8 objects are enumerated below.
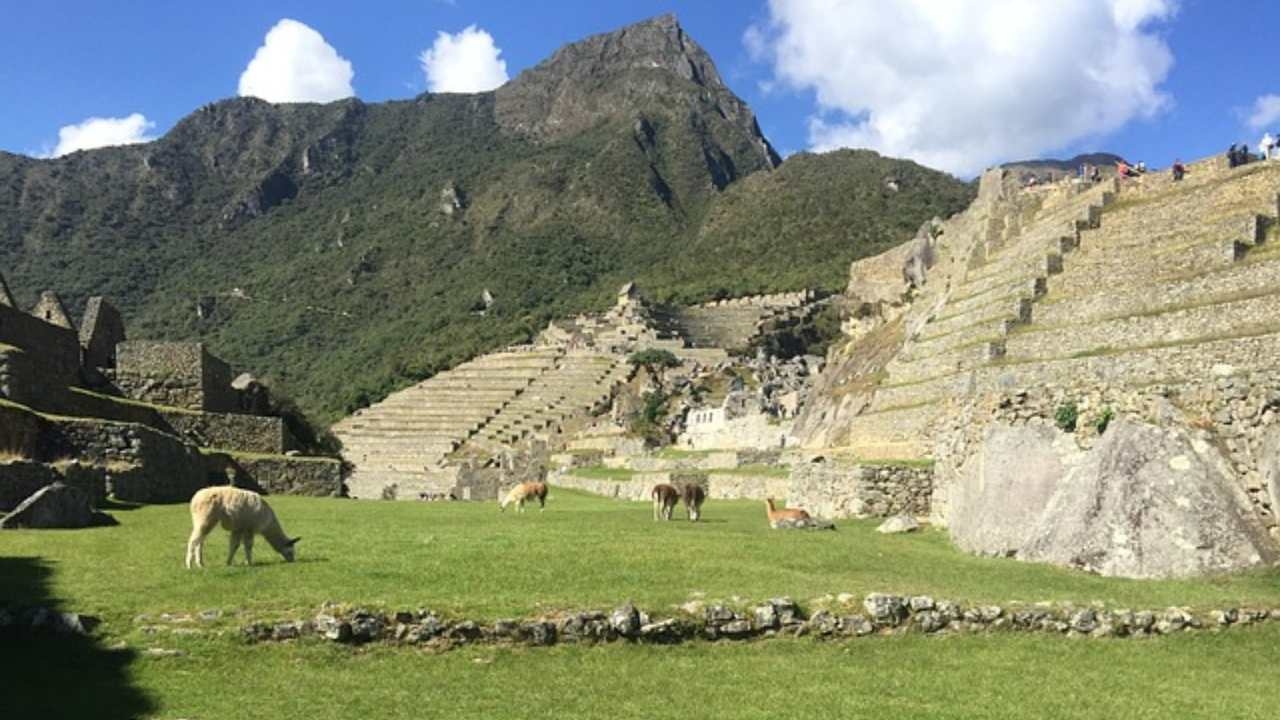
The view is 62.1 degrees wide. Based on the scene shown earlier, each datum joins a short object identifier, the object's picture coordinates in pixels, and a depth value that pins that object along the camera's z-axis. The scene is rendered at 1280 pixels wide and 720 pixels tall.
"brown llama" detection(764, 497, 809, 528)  18.45
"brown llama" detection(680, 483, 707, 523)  19.84
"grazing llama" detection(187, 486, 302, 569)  11.76
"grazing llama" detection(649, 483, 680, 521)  20.08
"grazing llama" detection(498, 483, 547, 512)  22.64
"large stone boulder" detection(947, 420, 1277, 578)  12.80
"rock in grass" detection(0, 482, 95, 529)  14.98
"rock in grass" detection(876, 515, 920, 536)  18.61
